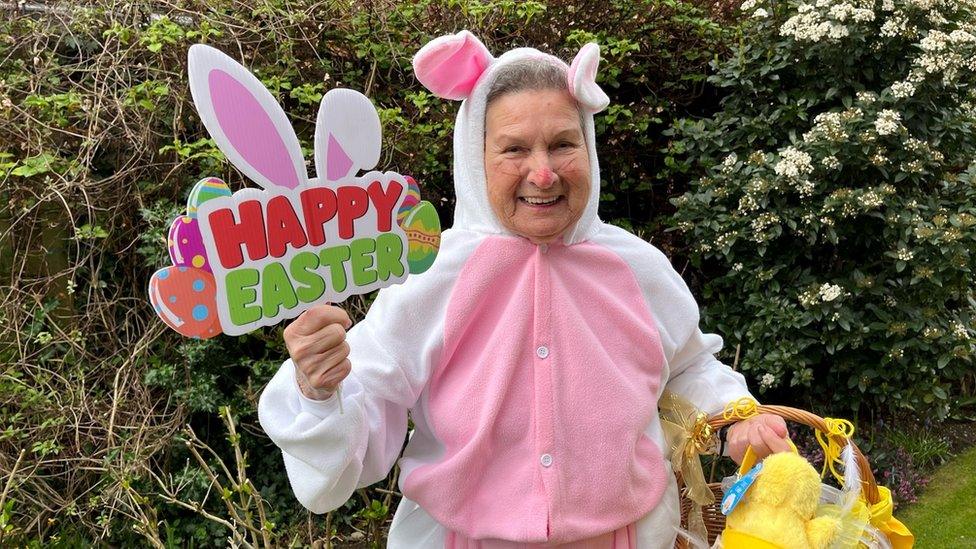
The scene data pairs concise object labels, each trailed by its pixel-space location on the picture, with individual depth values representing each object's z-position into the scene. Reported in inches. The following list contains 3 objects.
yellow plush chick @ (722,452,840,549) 66.6
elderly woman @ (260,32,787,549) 68.1
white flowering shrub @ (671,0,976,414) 139.3
